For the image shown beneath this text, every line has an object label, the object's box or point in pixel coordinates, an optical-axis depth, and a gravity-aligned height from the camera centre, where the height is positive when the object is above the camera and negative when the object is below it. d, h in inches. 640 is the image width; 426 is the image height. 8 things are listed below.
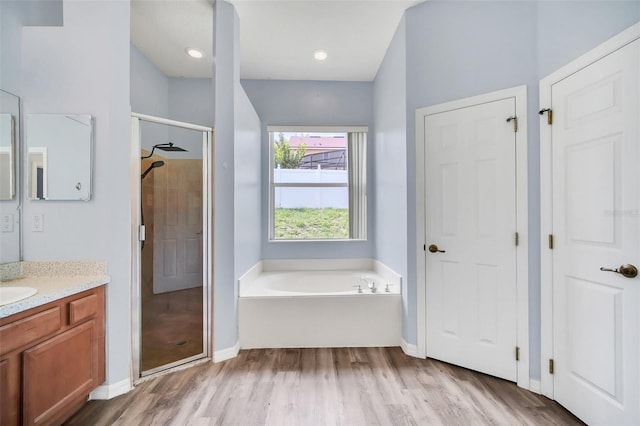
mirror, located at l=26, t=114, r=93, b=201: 74.7 +15.4
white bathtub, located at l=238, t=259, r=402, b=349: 103.7 -37.9
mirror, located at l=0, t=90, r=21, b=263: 70.9 +9.5
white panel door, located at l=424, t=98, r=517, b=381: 82.9 -7.1
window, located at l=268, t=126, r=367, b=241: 151.8 +15.3
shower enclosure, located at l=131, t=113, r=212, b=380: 83.5 -8.8
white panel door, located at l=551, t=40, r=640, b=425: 58.3 -5.3
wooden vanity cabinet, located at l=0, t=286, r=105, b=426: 52.9 -30.2
